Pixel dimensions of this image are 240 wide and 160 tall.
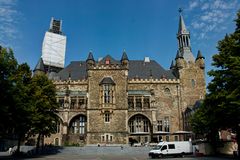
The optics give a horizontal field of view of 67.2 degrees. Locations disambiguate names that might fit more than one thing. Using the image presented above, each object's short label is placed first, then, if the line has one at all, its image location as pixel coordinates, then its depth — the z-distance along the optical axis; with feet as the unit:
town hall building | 104.37
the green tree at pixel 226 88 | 46.07
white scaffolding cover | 156.86
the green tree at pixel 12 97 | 55.23
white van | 67.11
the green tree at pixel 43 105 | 72.89
